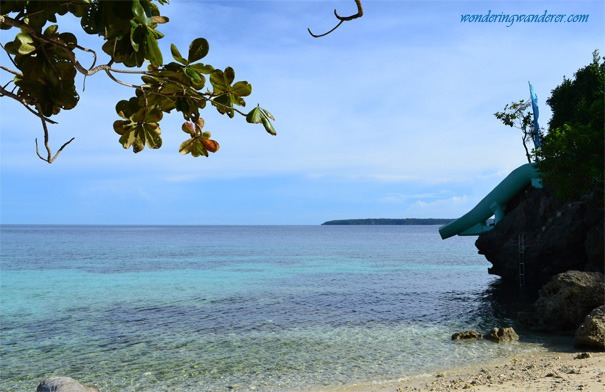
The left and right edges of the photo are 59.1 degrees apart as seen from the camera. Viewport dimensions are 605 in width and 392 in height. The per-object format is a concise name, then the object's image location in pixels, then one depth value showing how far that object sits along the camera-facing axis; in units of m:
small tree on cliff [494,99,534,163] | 32.28
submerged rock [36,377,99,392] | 7.65
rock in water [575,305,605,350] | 11.08
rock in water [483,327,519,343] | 12.71
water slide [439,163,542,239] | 25.70
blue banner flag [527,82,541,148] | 28.06
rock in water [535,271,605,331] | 13.67
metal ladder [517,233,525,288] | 23.75
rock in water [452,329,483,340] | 13.05
